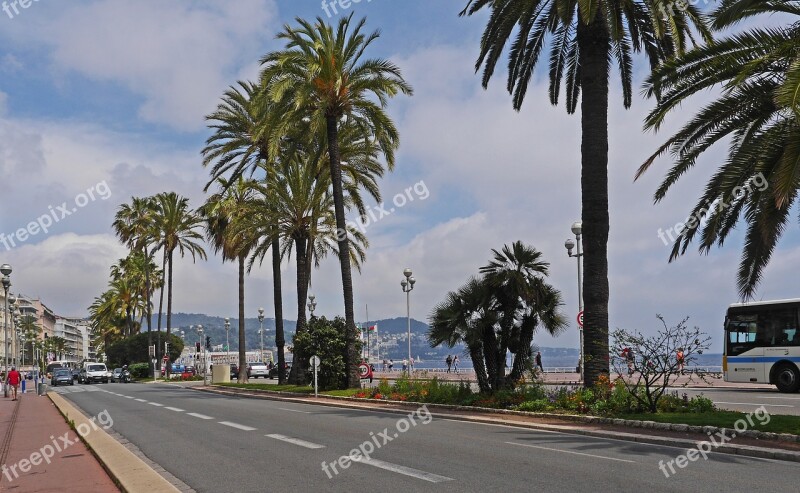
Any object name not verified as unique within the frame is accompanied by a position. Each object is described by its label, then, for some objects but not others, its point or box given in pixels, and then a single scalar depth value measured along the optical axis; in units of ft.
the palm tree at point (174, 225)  208.13
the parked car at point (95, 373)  223.10
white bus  83.92
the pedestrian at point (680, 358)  50.49
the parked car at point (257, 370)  191.31
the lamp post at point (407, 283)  136.46
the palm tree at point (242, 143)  125.49
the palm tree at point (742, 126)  45.39
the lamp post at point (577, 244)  92.99
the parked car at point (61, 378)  211.82
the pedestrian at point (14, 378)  122.62
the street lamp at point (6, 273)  118.01
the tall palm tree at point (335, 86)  91.86
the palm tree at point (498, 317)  70.08
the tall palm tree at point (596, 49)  59.93
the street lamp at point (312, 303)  184.10
